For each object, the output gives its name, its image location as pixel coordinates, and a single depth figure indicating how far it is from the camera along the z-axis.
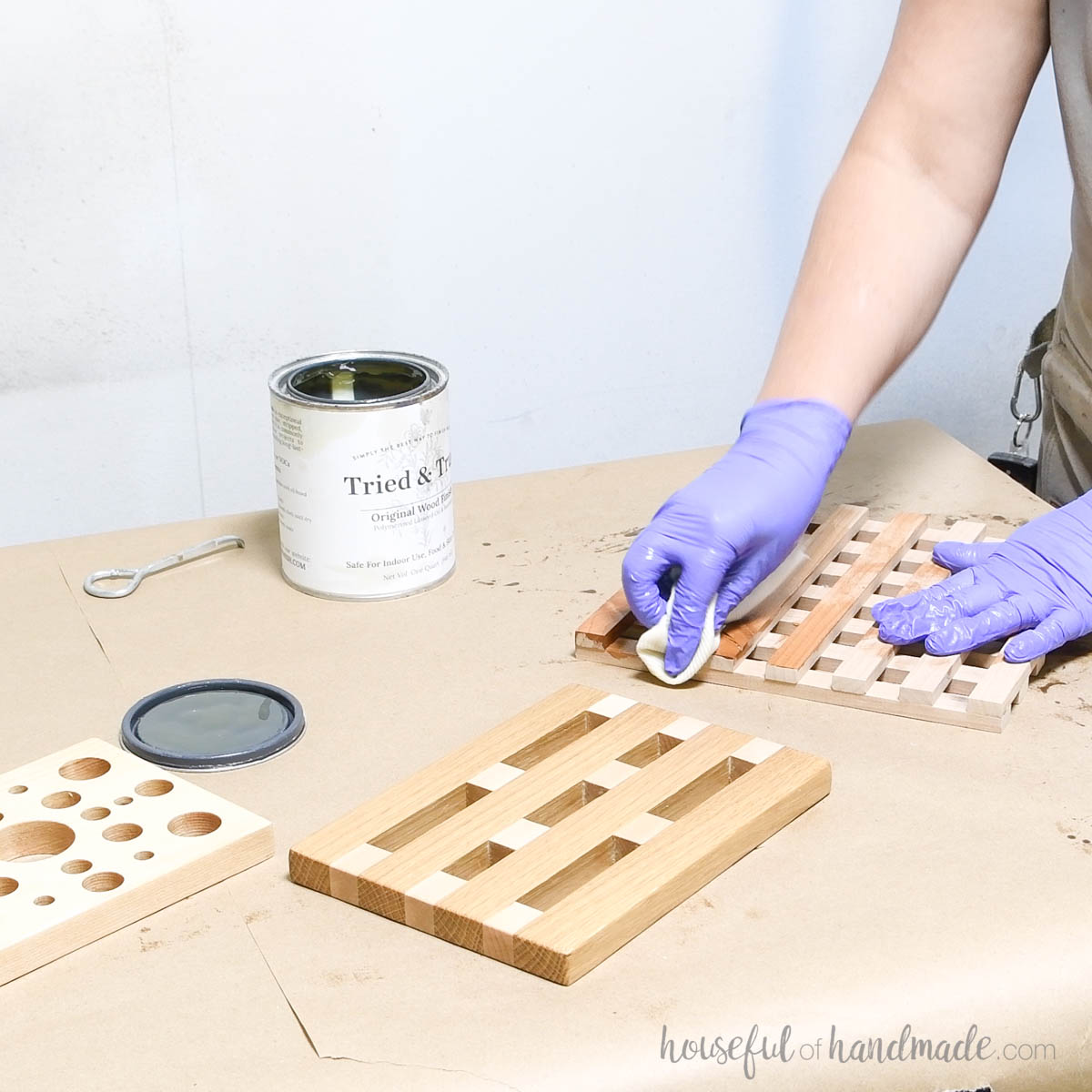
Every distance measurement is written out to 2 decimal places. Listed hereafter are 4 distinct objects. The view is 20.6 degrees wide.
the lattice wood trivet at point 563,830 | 1.55
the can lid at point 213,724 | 1.67
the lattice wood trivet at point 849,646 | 1.72
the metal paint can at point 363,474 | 1.79
